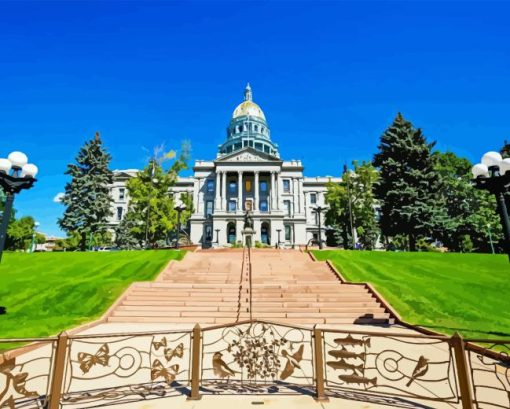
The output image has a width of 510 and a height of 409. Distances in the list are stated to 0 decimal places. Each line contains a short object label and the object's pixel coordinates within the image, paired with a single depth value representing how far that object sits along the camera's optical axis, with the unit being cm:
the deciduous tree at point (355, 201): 3859
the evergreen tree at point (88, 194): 3612
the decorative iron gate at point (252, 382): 426
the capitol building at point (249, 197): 5334
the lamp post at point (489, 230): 3235
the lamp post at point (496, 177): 827
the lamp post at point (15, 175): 845
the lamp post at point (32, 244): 4271
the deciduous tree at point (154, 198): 3447
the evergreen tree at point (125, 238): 4220
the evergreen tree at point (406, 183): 2844
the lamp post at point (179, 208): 2735
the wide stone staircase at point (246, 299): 1152
